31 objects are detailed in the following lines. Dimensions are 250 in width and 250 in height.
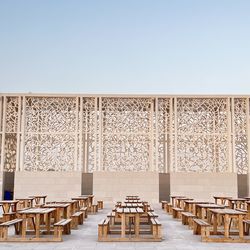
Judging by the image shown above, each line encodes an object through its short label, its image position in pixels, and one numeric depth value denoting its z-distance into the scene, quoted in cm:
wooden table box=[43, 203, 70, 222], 957
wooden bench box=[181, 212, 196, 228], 1001
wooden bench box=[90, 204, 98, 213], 1439
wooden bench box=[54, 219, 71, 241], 800
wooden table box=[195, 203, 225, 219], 970
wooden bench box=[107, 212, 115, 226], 945
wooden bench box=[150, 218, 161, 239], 814
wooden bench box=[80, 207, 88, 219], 1172
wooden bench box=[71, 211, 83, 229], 1001
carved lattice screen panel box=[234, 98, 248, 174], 1862
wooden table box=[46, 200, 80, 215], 1150
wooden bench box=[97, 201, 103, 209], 1620
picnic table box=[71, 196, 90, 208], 1379
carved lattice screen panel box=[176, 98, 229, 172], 1855
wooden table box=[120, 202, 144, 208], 980
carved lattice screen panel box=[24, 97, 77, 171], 1852
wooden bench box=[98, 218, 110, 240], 812
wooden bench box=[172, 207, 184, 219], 1259
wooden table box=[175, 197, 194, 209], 1438
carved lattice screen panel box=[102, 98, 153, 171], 1861
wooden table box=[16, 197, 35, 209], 1363
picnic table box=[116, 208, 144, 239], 811
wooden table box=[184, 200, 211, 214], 1206
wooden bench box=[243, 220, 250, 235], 905
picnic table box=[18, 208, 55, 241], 794
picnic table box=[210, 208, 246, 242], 805
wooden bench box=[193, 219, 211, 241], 809
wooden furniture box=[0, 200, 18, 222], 967
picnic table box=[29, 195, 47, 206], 1512
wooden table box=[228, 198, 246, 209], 1235
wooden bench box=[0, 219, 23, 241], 793
